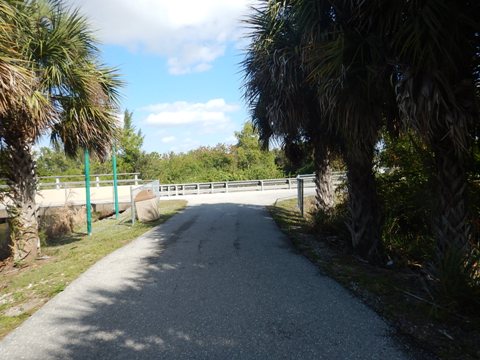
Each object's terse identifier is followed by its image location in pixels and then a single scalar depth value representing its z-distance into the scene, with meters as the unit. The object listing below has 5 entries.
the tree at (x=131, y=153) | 40.00
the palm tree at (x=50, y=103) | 8.43
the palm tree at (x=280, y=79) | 9.28
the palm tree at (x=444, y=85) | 4.36
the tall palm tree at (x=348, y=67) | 5.49
